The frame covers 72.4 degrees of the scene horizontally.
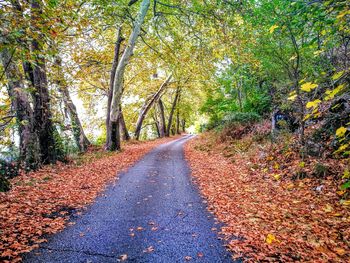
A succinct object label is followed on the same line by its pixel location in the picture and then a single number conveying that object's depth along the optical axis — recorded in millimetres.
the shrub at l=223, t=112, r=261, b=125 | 13764
